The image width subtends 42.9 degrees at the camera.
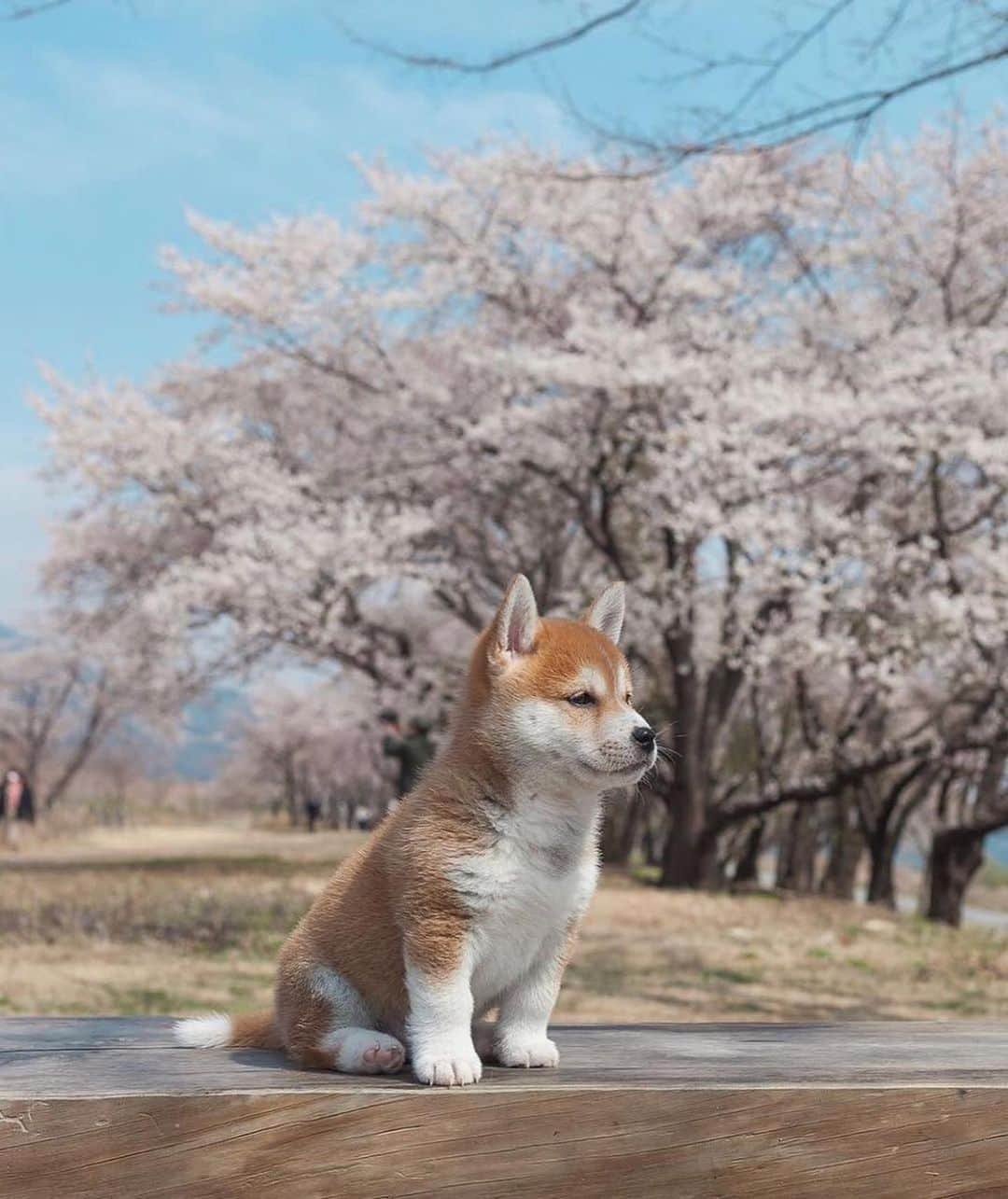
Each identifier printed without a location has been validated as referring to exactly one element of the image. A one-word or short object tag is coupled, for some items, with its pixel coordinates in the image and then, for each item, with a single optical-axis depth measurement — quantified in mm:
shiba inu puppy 2564
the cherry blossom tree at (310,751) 38281
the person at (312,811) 47200
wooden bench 2508
